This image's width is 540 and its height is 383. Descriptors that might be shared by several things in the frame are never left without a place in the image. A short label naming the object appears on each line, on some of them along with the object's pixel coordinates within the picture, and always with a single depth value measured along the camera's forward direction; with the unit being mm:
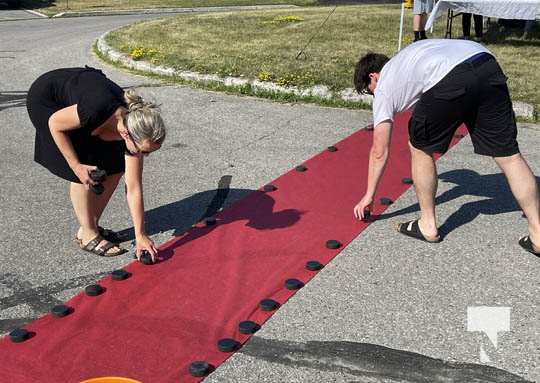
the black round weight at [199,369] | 2984
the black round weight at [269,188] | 5309
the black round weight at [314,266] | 3984
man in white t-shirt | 3869
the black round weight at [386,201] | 5012
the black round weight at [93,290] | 3734
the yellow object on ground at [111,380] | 2902
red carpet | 3105
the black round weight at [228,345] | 3172
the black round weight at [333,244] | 4266
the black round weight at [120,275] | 3906
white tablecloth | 10273
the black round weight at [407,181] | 5430
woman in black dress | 3678
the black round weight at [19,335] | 3277
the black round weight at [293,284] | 3768
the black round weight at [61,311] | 3516
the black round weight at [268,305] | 3545
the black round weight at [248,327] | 3330
